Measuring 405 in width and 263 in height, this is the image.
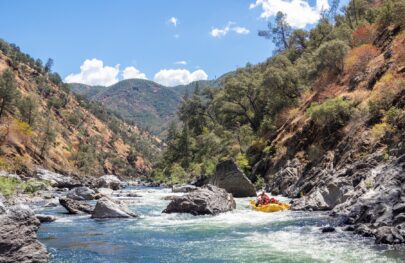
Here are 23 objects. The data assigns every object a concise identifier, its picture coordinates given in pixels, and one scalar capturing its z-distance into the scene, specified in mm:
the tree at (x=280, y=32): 74062
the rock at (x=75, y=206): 24547
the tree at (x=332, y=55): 41844
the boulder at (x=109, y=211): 22703
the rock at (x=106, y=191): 43428
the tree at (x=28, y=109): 84000
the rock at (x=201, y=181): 51419
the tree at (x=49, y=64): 167625
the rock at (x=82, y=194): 32219
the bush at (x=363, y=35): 44688
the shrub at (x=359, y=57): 39828
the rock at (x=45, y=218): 21109
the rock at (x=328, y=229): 16073
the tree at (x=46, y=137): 84938
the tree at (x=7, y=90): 69562
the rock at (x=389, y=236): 13176
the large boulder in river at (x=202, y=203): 23641
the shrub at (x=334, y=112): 33094
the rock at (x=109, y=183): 55188
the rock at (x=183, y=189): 42197
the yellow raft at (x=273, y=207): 23859
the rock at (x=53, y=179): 52681
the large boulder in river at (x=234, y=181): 34000
